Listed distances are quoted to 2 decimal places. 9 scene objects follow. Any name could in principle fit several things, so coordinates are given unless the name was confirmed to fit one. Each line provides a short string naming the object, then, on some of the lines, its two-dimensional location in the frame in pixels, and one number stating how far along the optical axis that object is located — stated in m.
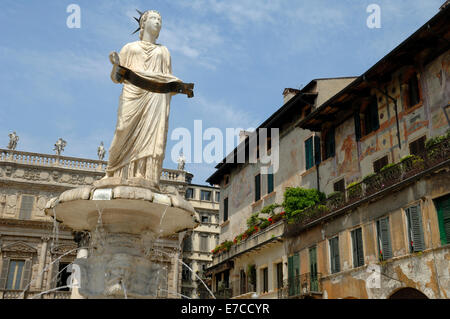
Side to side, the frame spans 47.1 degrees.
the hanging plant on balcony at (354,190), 22.08
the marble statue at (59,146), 43.59
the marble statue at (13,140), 42.59
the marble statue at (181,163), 46.88
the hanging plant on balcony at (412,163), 18.70
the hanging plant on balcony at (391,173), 19.84
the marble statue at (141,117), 10.23
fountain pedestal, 9.12
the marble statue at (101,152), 44.35
